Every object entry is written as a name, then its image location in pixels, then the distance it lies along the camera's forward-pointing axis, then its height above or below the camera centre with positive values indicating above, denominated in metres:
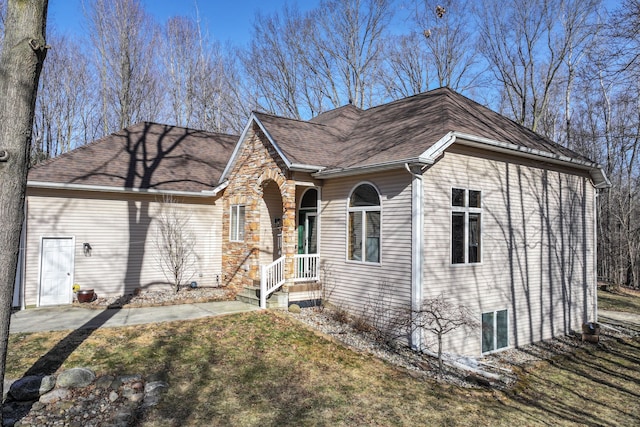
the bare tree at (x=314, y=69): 27.12 +11.25
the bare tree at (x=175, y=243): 12.76 -0.35
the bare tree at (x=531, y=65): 22.96 +10.11
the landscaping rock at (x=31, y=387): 5.51 -2.13
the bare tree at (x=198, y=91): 27.86 +9.67
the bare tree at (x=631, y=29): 9.84 +5.05
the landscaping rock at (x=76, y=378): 5.86 -2.12
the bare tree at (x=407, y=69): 27.66 +11.21
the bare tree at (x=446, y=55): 26.34 +11.49
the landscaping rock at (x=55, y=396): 5.55 -2.26
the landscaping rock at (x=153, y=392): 5.73 -2.33
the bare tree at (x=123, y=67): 25.08 +10.50
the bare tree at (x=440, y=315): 8.61 -1.80
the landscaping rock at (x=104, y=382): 5.98 -2.21
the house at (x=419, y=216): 9.20 +0.47
